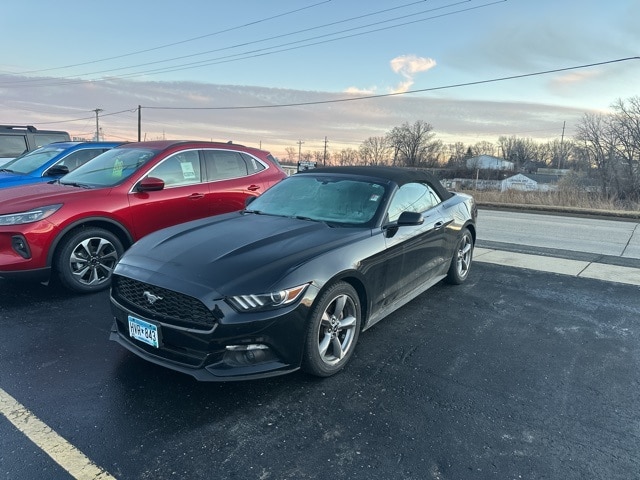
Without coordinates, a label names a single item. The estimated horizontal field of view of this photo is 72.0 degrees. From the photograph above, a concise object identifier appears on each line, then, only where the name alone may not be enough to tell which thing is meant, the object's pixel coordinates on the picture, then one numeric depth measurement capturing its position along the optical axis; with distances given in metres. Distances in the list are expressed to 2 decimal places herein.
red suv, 4.61
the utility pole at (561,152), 106.75
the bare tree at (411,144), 112.31
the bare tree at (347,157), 109.81
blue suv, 7.93
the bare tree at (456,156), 113.62
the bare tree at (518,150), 126.88
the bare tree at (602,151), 41.09
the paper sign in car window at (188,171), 5.98
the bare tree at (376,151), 116.50
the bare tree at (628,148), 39.25
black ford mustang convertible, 2.86
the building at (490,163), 111.75
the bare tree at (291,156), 115.62
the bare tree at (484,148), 130.74
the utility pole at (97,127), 67.06
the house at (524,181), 77.22
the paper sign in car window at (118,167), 5.61
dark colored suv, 12.38
